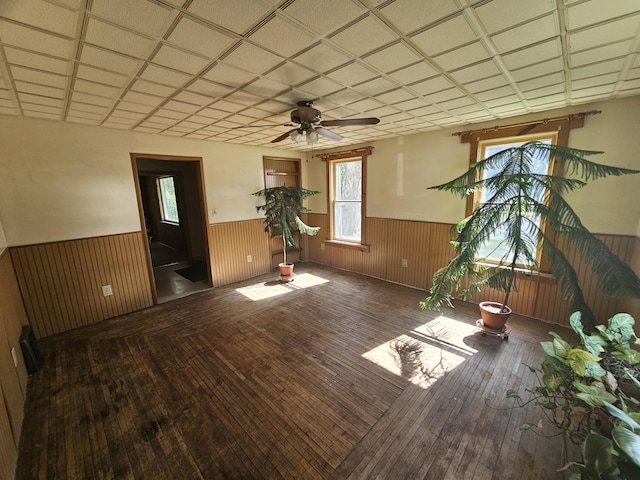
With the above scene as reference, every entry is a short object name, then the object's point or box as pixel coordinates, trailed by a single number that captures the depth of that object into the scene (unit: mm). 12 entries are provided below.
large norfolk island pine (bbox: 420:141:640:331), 2129
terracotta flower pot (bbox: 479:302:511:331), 2854
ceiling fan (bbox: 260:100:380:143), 2451
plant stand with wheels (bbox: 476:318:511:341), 2846
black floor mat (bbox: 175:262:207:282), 5215
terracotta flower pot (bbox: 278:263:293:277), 4903
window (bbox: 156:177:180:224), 7332
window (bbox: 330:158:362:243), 5152
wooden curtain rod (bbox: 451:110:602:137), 2778
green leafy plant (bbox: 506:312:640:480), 1051
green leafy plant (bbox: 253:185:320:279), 4723
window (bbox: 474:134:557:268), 3109
